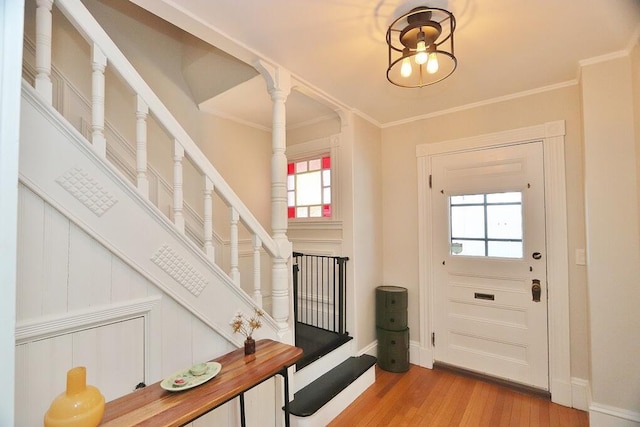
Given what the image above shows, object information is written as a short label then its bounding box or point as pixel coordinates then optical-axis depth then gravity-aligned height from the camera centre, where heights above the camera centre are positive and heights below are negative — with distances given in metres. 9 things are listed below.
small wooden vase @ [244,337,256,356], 1.70 -0.72
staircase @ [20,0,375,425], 1.20 +0.11
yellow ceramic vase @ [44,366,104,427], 0.98 -0.62
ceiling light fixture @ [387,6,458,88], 1.65 +1.12
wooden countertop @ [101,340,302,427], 1.15 -0.76
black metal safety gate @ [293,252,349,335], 2.98 -0.77
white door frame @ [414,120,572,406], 2.45 -0.24
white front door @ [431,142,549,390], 2.60 -0.40
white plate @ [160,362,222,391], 1.32 -0.73
